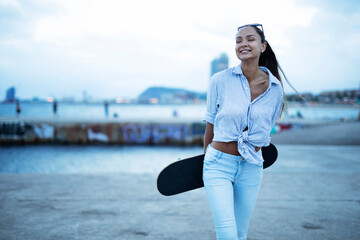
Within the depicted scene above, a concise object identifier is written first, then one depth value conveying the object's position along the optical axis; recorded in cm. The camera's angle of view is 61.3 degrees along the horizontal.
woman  192
